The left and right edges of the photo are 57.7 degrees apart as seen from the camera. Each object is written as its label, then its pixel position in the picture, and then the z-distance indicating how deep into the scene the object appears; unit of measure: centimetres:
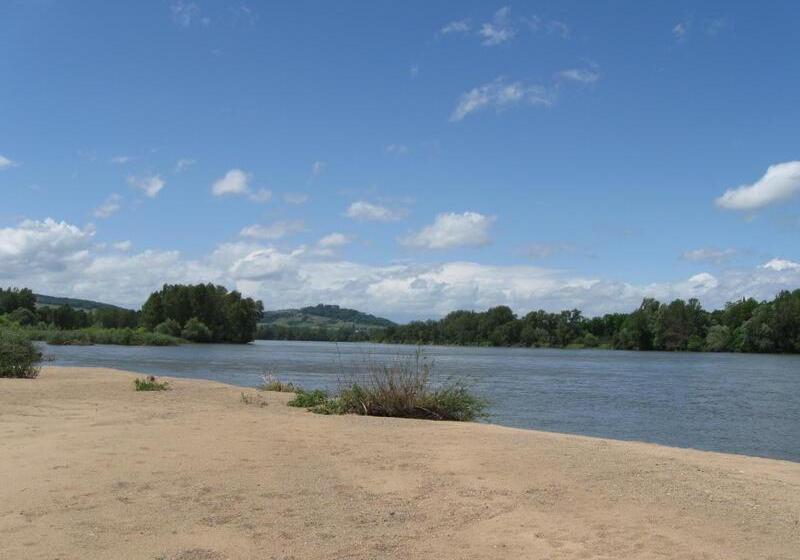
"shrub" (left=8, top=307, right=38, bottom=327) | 10756
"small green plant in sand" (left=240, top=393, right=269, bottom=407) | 1792
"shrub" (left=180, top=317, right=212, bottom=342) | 11806
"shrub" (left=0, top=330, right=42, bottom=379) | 2381
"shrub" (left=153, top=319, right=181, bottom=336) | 11331
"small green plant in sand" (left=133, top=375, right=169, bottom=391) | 2014
